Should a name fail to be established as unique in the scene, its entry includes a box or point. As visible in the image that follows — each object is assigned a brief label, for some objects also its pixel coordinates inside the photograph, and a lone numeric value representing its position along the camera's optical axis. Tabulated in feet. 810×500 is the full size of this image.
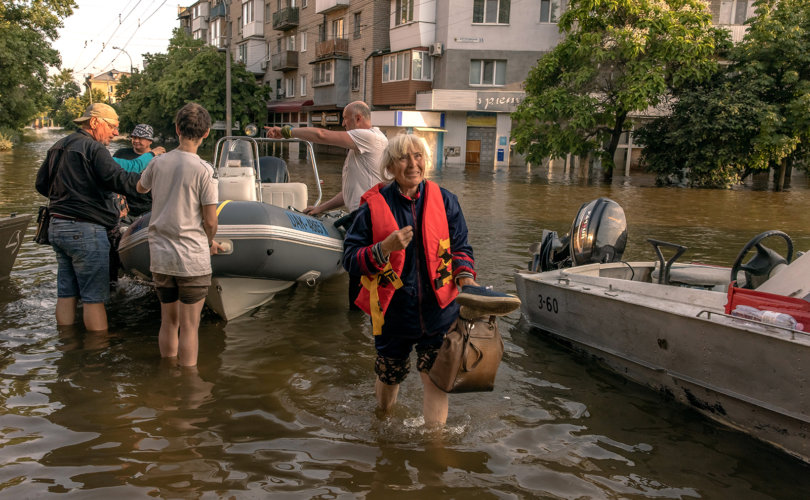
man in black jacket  17.74
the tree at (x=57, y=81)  120.98
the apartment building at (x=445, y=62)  108.68
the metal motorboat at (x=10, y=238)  24.07
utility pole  102.71
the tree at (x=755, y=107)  76.64
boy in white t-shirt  14.89
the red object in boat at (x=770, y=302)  13.84
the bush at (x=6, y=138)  119.19
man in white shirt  19.70
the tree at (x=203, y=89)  149.28
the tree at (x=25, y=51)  103.76
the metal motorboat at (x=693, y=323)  13.64
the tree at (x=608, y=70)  80.07
